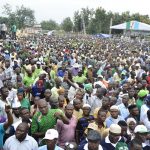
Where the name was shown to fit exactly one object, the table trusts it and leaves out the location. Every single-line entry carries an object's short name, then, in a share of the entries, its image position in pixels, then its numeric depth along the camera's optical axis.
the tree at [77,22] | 70.31
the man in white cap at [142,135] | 5.66
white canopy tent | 42.19
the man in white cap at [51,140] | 5.00
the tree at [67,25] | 76.60
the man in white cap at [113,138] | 5.48
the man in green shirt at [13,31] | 25.71
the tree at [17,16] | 30.75
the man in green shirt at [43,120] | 6.12
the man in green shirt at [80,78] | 11.35
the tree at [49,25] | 101.02
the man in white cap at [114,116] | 6.65
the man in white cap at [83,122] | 6.27
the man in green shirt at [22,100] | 7.70
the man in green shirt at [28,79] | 10.77
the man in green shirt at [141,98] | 8.45
